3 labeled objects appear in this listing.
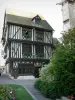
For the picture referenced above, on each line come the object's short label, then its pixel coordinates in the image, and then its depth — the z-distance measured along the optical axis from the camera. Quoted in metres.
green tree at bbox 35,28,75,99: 5.69
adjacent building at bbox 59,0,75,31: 14.32
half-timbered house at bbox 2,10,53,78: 14.29
